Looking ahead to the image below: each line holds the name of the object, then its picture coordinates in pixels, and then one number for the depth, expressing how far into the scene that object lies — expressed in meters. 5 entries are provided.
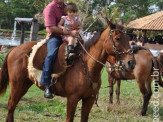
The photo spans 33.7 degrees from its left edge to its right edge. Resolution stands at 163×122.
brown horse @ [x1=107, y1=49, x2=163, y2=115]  7.60
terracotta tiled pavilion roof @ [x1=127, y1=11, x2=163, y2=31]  21.22
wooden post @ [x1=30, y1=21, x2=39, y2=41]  14.11
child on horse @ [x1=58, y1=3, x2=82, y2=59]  4.49
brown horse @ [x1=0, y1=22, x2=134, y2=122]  4.18
